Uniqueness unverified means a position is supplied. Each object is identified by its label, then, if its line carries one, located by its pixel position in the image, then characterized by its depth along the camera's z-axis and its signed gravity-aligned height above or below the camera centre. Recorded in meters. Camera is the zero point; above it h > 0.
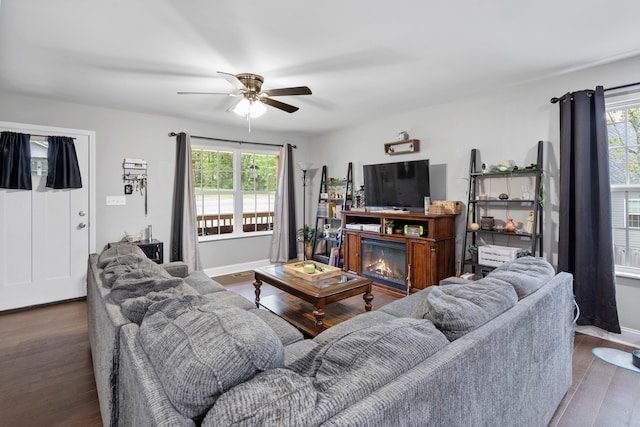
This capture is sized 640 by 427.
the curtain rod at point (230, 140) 4.51 +1.13
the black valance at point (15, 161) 3.33 +0.54
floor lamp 5.78 +0.30
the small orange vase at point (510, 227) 3.19 -0.15
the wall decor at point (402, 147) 4.18 +0.91
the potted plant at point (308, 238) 5.54 -0.48
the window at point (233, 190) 4.91 +0.36
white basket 3.13 -0.43
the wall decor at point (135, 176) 4.14 +0.48
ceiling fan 2.69 +1.05
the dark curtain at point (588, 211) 2.61 +0.01
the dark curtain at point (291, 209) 5.53 +0.05
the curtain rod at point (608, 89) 2.62 +1.06
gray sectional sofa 0.76 -0.45
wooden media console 3.62 -0.46
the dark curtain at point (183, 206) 4.46 +0.08
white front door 3.45 -0.29
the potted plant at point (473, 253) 3.39 -0.44
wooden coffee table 2.57 -0.67
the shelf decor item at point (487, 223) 3.36 -0.11
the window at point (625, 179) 2.73 +0.30
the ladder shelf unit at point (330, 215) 5.09 -0.05
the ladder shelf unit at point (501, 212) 3.06 +0.00
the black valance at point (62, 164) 3.58 +0.55
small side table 3.89 -0.47
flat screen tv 3.95 +0.37
